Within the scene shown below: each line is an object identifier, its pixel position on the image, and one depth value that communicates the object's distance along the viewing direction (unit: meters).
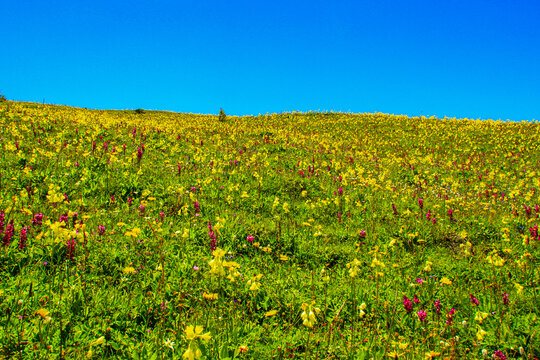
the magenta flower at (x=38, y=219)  4.79
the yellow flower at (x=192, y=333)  1.88
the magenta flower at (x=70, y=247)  3.75
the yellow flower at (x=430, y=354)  2.76
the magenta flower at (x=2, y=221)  4.43
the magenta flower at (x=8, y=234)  4.14
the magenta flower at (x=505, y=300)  3.97
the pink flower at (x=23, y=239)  4.19
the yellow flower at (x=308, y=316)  2.24
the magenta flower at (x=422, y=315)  3.62
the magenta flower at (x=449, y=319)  3.39
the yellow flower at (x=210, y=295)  3.07
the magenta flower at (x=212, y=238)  5.03
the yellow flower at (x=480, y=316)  2.88
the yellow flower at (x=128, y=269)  3.78
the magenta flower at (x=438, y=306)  3.71
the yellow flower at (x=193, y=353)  1.79
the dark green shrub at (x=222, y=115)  29.75
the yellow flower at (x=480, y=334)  2.58
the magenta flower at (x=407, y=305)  3.52
